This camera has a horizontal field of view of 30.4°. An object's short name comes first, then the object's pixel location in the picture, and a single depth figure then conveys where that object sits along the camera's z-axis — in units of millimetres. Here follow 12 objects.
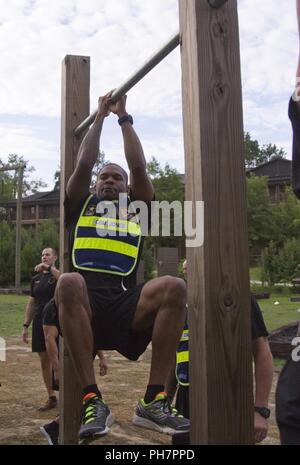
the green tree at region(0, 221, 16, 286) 29516
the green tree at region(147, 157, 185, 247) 29062
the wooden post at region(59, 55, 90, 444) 3162
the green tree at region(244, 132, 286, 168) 66438
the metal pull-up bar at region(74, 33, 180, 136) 2055
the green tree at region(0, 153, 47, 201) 49938
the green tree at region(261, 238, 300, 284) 21906
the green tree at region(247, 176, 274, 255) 30812
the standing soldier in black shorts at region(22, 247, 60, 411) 5750
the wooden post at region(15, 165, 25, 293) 23328
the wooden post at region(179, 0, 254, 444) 1514
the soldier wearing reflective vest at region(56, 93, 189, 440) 2277
